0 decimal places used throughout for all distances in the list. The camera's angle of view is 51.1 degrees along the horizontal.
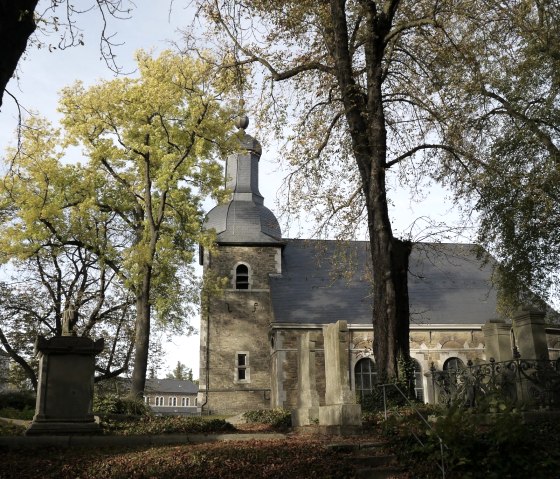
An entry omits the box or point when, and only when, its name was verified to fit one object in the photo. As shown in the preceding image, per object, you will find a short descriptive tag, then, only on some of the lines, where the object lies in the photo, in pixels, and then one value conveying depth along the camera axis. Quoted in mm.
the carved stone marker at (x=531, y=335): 10570
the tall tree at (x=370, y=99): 12383
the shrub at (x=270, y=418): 12898
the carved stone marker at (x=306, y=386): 11539
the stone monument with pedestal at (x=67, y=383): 10381
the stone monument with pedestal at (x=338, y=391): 9273
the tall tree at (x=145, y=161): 17344
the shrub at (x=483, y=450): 6074
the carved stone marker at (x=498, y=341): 12164
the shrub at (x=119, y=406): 13805
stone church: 25922
